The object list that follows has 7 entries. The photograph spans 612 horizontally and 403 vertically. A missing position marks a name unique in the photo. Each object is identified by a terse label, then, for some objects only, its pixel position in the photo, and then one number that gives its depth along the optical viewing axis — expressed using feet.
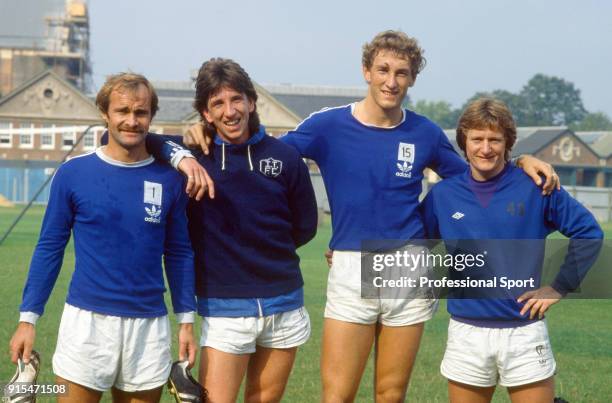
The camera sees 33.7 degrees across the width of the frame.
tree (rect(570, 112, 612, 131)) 438.28
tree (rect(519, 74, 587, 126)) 434.71
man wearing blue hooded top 15.83
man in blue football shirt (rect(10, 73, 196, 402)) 15.03
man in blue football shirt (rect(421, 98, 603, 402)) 15.96
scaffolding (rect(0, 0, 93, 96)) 291.79
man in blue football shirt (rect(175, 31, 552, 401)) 17.34
